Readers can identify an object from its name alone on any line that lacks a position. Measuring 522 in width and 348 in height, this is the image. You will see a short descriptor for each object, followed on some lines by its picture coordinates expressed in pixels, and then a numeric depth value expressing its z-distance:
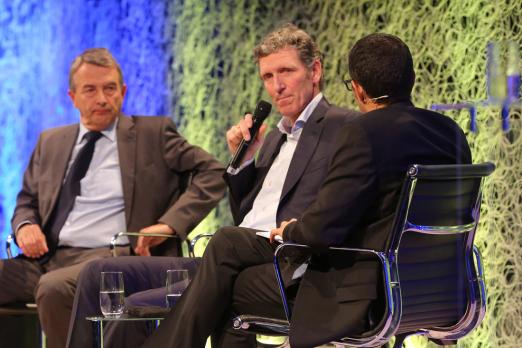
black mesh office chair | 5.18
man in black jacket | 5.25
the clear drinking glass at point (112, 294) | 6.29
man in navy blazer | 6.70
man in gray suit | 8.37
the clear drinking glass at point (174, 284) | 6.45
